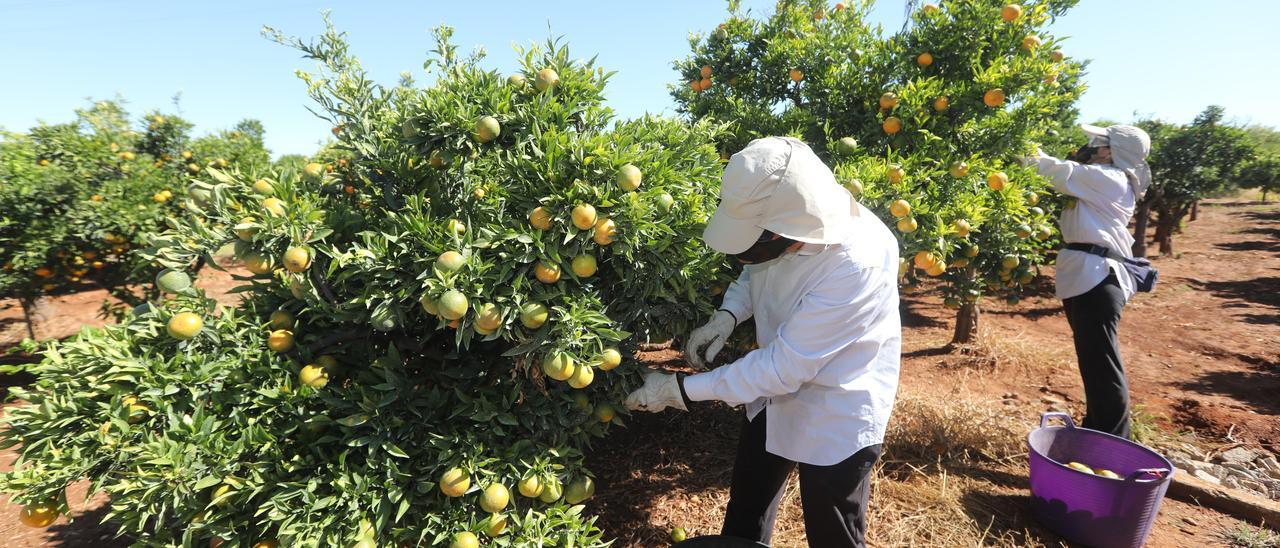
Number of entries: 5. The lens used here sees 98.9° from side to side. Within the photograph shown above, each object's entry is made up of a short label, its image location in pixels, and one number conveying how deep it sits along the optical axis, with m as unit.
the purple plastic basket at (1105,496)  2.71
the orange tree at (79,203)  4.52
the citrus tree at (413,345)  1.68
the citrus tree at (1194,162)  12.42
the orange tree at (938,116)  2.95
